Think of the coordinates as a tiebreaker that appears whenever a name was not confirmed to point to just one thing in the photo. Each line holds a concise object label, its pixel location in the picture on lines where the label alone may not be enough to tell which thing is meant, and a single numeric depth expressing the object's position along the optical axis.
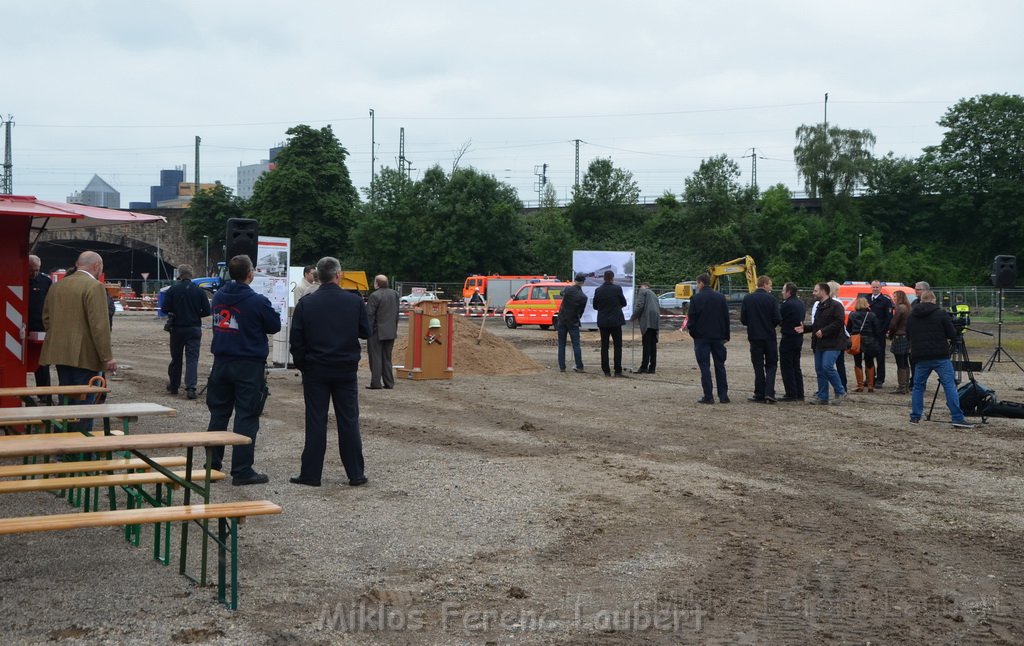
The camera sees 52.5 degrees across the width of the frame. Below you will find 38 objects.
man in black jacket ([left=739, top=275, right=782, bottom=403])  15.87
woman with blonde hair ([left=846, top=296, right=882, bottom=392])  17.97
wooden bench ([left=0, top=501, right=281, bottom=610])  5.18
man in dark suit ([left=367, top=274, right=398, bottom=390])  16.94
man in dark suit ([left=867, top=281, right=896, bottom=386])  18.08
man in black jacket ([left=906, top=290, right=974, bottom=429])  13.16
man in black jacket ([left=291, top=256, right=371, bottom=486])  8.80
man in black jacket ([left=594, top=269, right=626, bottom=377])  20.34
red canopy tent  10.91
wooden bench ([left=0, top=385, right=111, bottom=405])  8.59
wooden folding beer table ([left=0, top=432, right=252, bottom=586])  5.59
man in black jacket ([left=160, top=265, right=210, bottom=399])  14.91
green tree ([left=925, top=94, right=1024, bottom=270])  66.44
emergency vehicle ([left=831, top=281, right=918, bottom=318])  33.91
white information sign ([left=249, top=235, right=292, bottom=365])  18.61
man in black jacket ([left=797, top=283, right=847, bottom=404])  15.88
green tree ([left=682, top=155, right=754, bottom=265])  66.38
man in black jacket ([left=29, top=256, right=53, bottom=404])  11.44
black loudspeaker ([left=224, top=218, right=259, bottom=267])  14.38
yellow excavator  44.94
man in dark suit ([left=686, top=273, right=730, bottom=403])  16.09
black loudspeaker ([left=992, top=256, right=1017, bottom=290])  20.28
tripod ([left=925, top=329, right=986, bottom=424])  14.22
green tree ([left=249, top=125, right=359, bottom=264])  71.94
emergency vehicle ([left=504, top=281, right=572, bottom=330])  38.78
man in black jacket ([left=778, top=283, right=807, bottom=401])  15.88
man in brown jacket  9.70
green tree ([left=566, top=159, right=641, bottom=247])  70.31
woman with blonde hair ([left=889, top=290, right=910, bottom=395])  17.45
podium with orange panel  19.16
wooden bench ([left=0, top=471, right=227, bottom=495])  5.77
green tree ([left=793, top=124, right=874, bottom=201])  71.38
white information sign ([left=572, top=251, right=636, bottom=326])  23.55
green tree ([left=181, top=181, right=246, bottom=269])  80.00
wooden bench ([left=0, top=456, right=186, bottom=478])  6.18
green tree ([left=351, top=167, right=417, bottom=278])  66.62
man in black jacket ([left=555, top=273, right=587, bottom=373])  20.78
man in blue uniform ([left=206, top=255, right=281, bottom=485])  8.80
